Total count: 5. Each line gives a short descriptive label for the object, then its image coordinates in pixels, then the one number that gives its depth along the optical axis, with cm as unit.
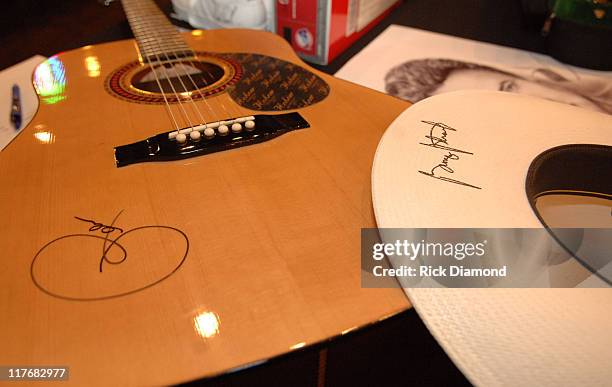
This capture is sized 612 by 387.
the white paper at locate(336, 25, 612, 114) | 66
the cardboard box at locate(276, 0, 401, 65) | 72
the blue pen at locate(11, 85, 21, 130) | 61
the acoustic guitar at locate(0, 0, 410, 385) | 29
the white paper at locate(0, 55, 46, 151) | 60
